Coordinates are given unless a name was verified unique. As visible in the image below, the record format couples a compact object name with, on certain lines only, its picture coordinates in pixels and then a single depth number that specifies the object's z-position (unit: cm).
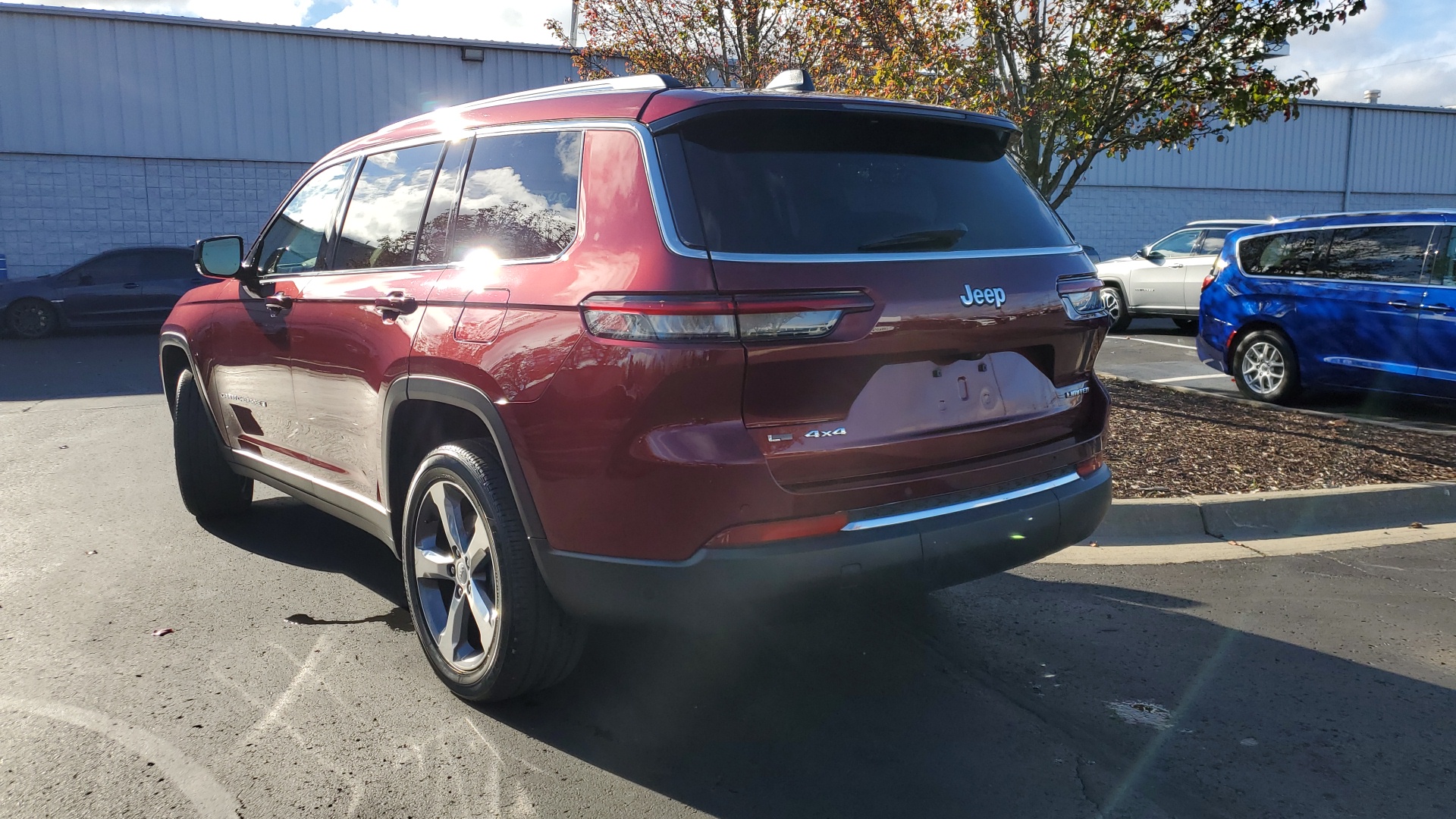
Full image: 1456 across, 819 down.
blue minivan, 816
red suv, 278
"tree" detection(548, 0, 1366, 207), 744
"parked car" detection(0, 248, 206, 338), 1711
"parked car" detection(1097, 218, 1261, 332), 1512
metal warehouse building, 2066
